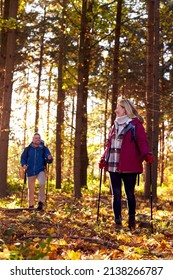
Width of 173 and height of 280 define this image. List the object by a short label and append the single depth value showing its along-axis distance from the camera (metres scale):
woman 7.34
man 10.67
